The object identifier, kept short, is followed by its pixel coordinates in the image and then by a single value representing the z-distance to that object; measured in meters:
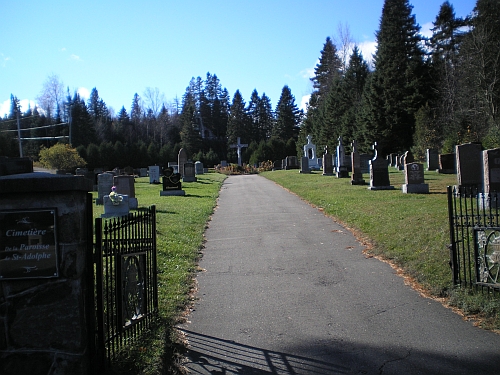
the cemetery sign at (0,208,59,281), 4.14
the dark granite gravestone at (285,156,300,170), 59.77
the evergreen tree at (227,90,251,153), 99.72
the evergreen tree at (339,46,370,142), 68.19
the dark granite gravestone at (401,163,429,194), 19.97
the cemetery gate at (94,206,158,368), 4.55
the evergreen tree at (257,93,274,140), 109.25
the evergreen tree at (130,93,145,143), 107.31
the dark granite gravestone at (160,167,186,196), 27.16
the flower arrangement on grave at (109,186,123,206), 16.95
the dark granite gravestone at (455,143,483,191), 16.39
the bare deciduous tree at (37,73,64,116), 90.81
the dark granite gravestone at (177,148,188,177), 42.20
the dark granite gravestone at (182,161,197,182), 39.31
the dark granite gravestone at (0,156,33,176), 8.45
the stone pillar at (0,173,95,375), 4.15
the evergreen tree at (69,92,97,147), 82.81
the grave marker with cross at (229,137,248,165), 81.75
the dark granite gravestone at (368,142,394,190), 22.83
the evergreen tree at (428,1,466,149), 46.31
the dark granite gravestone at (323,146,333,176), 38.19
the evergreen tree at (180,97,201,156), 94.38
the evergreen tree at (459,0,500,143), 40.34
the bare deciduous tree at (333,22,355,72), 71.69
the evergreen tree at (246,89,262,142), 107.47
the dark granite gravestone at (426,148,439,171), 34.38
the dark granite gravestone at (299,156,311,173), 44.78
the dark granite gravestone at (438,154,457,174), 31.34
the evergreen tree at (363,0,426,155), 56.75
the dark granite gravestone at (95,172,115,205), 21.84
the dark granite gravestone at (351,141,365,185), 27.02
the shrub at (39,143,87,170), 46.88
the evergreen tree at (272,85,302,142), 96.62
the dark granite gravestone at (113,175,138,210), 20.34
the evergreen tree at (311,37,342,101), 76.61
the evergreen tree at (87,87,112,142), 99.86
